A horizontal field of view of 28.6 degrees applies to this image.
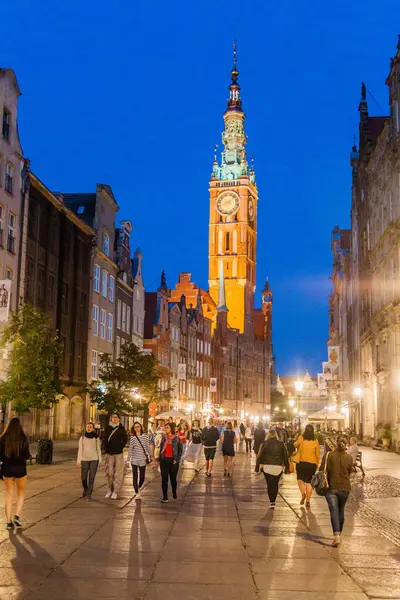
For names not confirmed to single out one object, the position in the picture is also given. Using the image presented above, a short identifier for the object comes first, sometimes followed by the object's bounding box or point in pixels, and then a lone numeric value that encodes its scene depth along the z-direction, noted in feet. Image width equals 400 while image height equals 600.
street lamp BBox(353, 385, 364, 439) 185.49
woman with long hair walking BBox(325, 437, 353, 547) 39.96
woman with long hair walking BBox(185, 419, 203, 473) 94.74
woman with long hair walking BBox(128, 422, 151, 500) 61.16
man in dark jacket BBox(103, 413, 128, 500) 58.29
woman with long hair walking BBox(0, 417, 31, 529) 41.70
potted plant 141.08
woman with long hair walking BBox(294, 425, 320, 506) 54.70
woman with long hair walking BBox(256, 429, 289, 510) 55.31
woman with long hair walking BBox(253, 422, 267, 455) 102.02
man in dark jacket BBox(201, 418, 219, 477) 83.35
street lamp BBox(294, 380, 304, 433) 232.12
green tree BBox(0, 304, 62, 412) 92.79
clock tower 481.46
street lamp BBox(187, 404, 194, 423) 282.77
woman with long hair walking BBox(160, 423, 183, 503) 59.16
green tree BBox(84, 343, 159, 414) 144.36
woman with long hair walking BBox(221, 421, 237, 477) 82.53
